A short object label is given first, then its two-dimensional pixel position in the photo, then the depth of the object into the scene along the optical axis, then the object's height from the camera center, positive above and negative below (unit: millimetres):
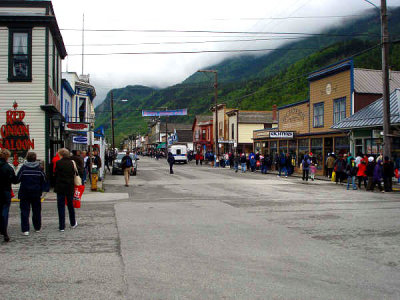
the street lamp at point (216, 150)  47812 +296
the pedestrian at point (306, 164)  24867 -731
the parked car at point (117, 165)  31078 -910
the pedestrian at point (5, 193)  7887 -759
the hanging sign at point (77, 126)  18883 +1222
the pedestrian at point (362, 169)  19608 -794
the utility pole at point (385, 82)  18734 +3217
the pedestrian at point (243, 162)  35334 -857
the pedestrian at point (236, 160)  36428 -665
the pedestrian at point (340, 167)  22578 -801
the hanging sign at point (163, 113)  60688 +5894
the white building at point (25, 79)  17594 +3182
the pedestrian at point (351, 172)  19375 -929
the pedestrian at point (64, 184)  8922 -674
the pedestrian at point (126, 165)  19984 -586
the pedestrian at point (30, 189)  8461 -735
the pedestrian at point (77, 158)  13836 -168
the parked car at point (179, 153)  57625 -47
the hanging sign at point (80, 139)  19327 +646
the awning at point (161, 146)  109938 +1790
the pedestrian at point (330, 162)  25641 -602
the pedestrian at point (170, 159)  30589 -468
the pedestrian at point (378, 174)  18781 -987
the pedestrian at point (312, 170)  25731 -1095
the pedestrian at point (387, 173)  18531 -931
